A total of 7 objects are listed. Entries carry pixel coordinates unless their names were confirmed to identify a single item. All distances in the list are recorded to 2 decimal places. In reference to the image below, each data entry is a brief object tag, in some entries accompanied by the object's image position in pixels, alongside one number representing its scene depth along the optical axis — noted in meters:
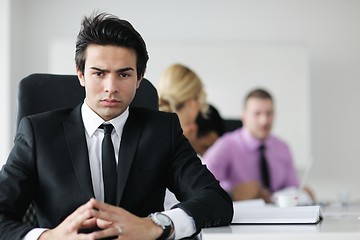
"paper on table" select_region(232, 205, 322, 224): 2.13
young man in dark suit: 2.21
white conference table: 1.86
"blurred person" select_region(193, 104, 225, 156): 6.15
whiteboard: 7.35
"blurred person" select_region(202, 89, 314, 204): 6.97
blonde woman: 4.62
